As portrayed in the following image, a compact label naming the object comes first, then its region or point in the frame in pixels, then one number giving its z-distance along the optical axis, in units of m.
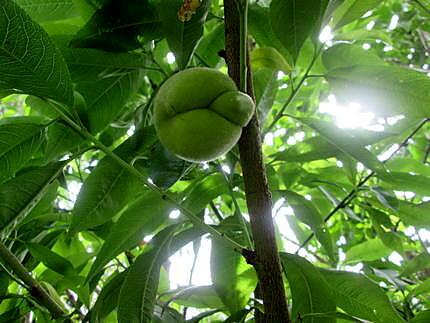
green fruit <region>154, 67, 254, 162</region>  0.25
